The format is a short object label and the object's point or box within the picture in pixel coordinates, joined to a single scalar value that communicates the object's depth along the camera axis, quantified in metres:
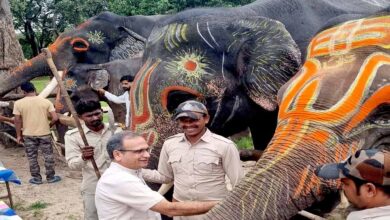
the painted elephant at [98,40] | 7.24
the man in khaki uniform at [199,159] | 2.79
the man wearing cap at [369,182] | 1.64
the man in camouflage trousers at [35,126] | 6.82
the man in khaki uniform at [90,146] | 3.45
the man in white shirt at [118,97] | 5.54
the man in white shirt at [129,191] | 2.46
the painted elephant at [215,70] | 3.43
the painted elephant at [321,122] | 2.12
